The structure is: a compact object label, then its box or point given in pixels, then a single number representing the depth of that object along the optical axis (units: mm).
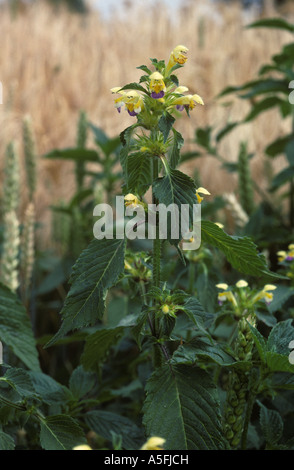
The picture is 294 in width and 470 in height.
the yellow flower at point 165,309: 886
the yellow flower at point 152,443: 796
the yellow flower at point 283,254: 1085
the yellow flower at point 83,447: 798
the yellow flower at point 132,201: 897
